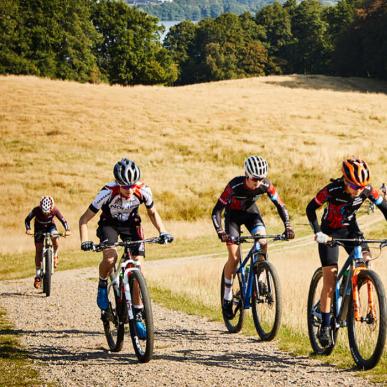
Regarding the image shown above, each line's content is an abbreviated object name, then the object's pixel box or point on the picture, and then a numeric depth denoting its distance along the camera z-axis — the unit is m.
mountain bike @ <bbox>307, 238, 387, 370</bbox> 14.16
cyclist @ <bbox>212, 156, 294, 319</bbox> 18.28
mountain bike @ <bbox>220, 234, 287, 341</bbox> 17.86
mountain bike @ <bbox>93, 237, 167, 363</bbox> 15.69
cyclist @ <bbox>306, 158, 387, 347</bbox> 15.74
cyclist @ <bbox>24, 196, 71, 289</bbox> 31.11
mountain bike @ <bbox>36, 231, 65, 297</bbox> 30.25
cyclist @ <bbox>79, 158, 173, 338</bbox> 16.70
